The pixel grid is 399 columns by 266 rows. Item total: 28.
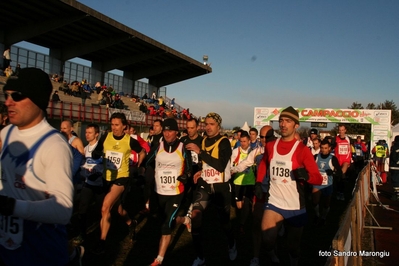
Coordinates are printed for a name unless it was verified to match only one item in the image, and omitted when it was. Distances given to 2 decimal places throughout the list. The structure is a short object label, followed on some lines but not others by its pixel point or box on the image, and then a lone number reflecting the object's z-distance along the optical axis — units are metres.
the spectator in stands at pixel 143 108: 36.53
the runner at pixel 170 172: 5.66
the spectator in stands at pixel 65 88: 29.33
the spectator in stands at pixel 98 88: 34.66
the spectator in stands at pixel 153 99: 46.03
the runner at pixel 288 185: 4.62
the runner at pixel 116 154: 6.27
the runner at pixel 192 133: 7.22
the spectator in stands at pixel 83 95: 28.79
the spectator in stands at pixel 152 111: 36.82
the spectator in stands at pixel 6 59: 26.80
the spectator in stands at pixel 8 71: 24.67
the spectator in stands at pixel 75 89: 30.00
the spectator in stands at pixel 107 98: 30.94
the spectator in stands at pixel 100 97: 30.58
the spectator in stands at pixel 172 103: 48.22
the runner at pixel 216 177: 5.76
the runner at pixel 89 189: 6.38
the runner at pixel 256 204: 5.63
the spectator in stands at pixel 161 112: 37.79
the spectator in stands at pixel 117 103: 32.38
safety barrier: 2.88
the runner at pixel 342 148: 11.78
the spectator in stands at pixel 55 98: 24.63
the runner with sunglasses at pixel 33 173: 2.20
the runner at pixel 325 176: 8.69
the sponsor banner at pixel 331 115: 26.59
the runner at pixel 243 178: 8.16
